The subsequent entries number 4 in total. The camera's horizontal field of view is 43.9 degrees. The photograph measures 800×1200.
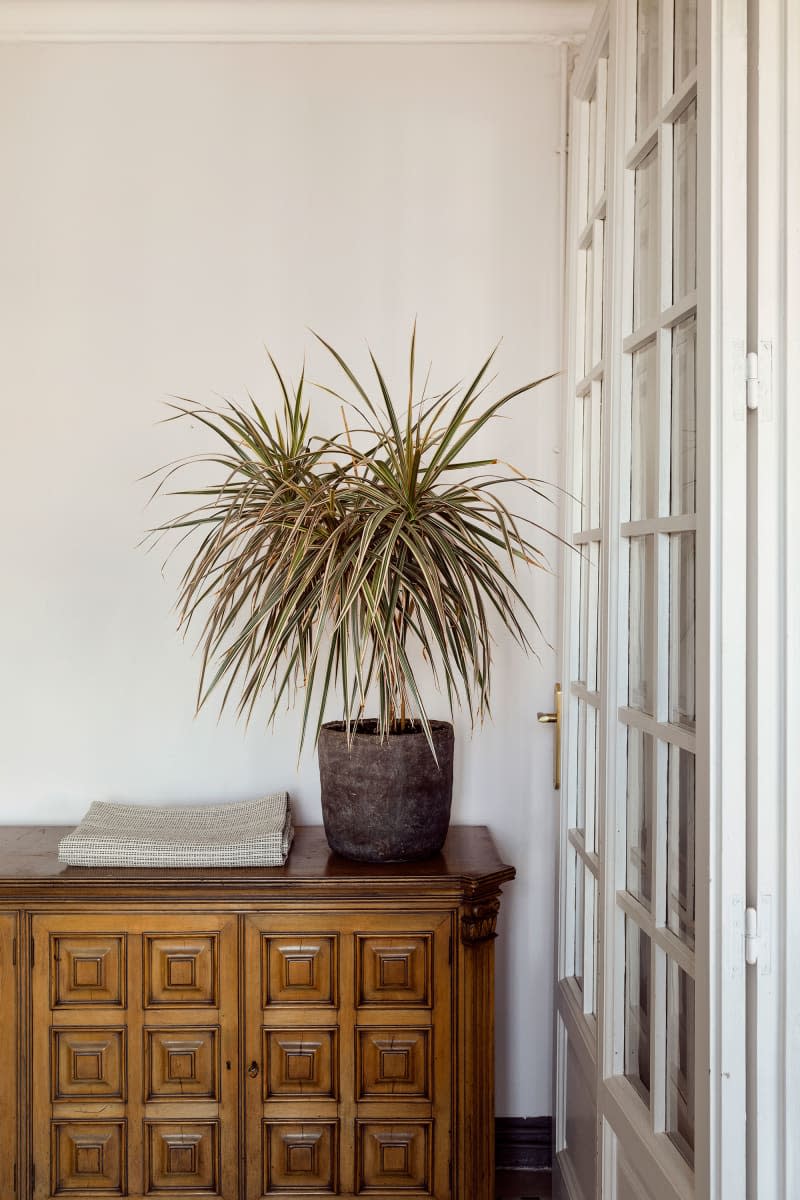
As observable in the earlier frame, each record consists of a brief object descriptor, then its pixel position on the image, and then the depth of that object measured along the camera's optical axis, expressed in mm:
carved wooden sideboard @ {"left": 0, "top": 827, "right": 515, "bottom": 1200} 2016
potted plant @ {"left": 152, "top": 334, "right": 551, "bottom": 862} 1872
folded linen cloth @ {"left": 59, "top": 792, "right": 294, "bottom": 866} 2064
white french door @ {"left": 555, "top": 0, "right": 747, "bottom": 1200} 1264
